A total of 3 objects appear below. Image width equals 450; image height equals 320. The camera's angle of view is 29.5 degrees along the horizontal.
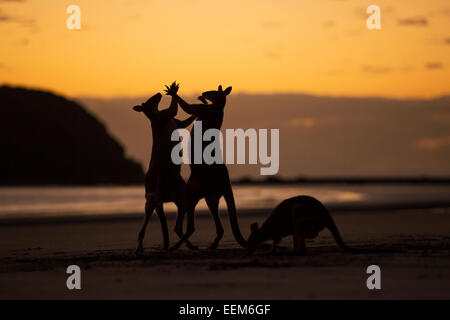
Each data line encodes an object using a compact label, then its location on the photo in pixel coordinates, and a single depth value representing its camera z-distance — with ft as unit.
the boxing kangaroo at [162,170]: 52.16
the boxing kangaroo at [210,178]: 50.78
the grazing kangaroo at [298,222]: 46.70
